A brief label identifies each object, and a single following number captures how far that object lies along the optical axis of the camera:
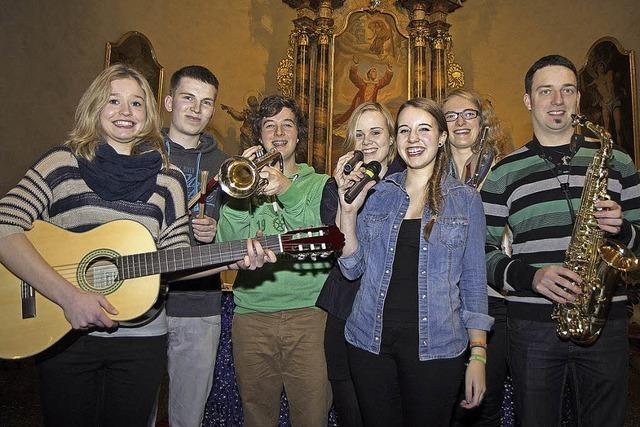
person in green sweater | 2.82
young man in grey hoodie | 2.80
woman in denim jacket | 2.23
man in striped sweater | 2.41
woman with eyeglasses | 3.45
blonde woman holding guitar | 2.18
